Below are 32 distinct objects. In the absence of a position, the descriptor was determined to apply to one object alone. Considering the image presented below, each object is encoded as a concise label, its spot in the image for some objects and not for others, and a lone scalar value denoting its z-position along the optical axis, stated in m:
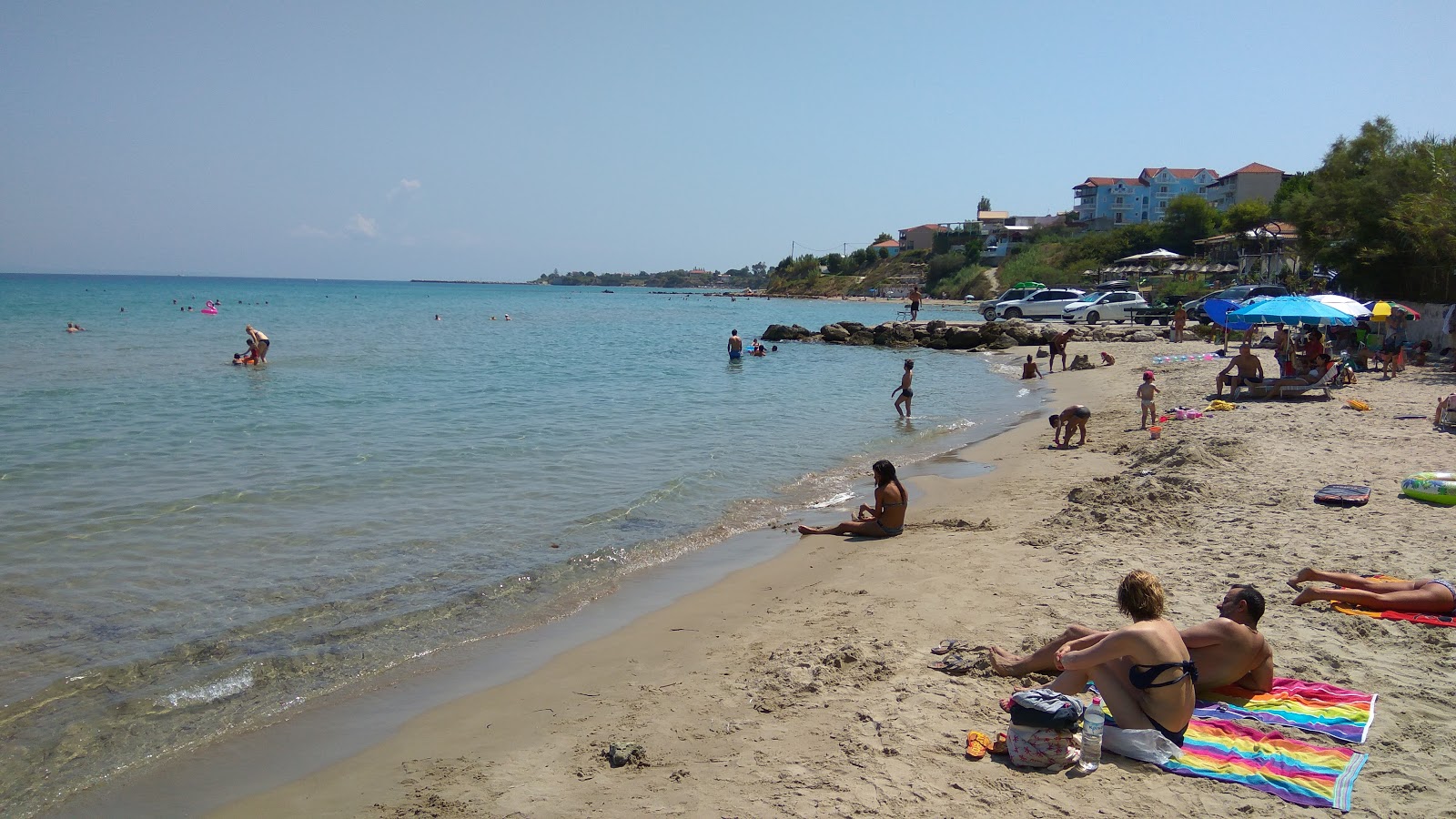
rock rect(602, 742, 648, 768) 4.60
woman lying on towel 5.83
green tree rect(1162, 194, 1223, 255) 71.61
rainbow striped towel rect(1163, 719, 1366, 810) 4.02
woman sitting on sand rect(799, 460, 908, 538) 9.38
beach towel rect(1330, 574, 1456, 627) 5.73
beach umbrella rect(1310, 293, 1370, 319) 16.69
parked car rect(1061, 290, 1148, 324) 37.47
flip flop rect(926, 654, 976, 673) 5.45
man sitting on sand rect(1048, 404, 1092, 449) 13.86
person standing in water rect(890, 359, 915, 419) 18.36
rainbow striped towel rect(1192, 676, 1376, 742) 4.53
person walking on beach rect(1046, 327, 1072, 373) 26.52
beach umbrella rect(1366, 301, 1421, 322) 19.50
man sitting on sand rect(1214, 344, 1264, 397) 17.14
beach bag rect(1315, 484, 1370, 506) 8.50
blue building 100.81
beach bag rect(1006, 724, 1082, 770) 4.26
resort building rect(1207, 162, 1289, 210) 85.50
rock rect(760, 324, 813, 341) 41.22
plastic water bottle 4.29
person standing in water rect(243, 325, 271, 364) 27.56
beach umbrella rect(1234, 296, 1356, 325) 15.97
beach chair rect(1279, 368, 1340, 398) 16.41
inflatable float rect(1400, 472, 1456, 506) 8.26
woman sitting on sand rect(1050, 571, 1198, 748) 4.48
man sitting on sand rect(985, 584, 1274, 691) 4.91
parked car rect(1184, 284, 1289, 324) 30.91
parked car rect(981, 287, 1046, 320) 41.78
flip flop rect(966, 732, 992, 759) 4.38
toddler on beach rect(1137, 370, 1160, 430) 14.38
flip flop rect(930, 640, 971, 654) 5.76
